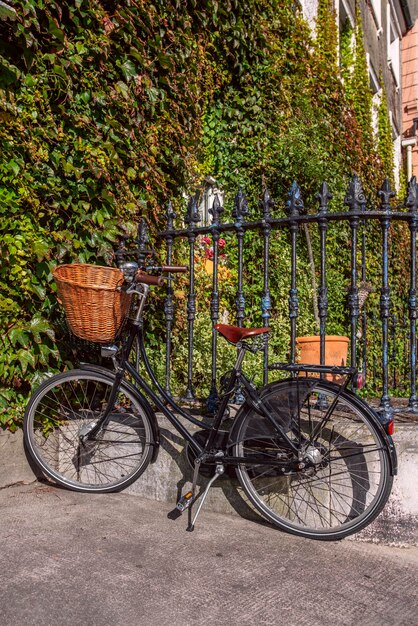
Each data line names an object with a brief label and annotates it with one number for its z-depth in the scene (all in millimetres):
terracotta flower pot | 4977
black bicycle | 2953
